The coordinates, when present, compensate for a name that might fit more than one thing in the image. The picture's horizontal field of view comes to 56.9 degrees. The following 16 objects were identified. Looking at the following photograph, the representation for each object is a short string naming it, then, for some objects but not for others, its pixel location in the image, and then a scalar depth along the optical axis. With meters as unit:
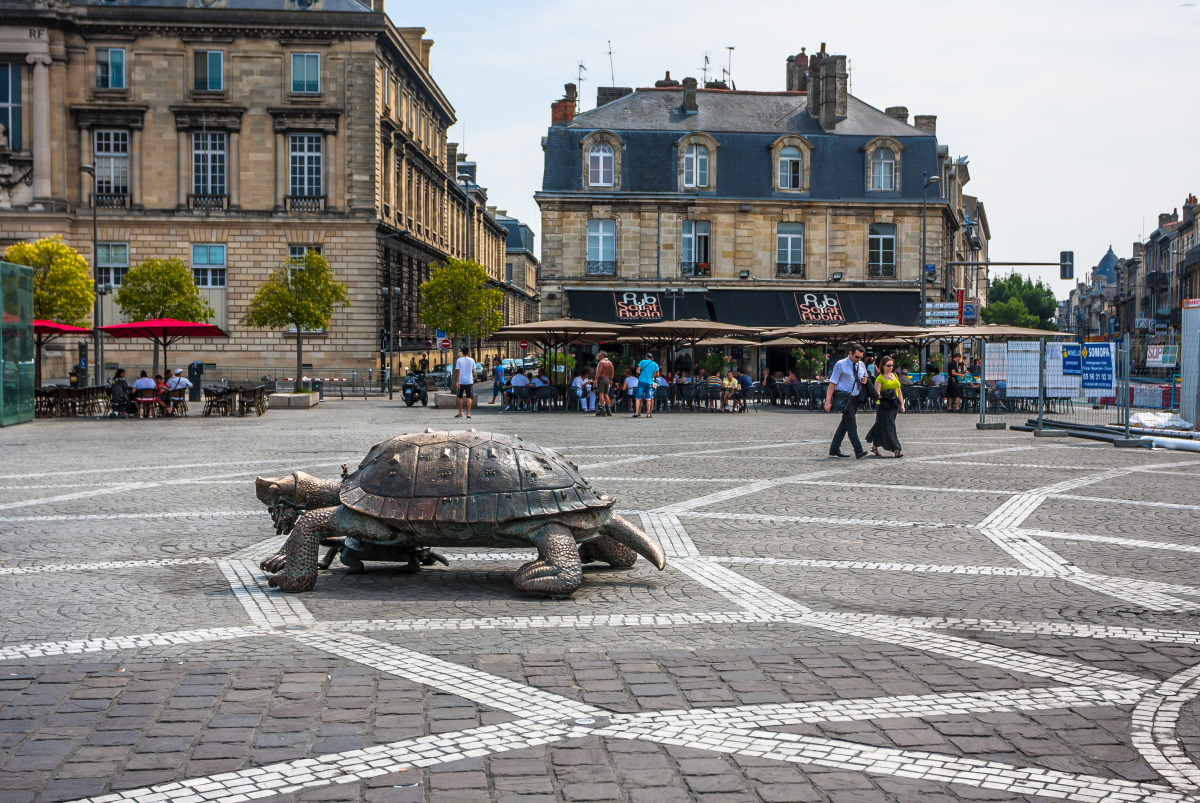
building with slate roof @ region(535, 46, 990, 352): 46.00
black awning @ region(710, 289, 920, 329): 46.22
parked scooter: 34.06
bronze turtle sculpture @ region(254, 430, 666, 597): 6.83
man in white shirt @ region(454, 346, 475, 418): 26.67
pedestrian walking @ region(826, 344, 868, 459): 16.67
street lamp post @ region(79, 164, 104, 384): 37.78
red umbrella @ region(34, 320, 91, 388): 28.80
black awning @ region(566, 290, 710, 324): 45.72
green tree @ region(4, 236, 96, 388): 36.59
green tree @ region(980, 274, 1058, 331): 126.88
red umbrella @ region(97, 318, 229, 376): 29.45
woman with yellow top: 16.88
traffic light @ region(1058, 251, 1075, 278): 42.66
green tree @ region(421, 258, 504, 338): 49.97
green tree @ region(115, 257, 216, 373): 40.03
